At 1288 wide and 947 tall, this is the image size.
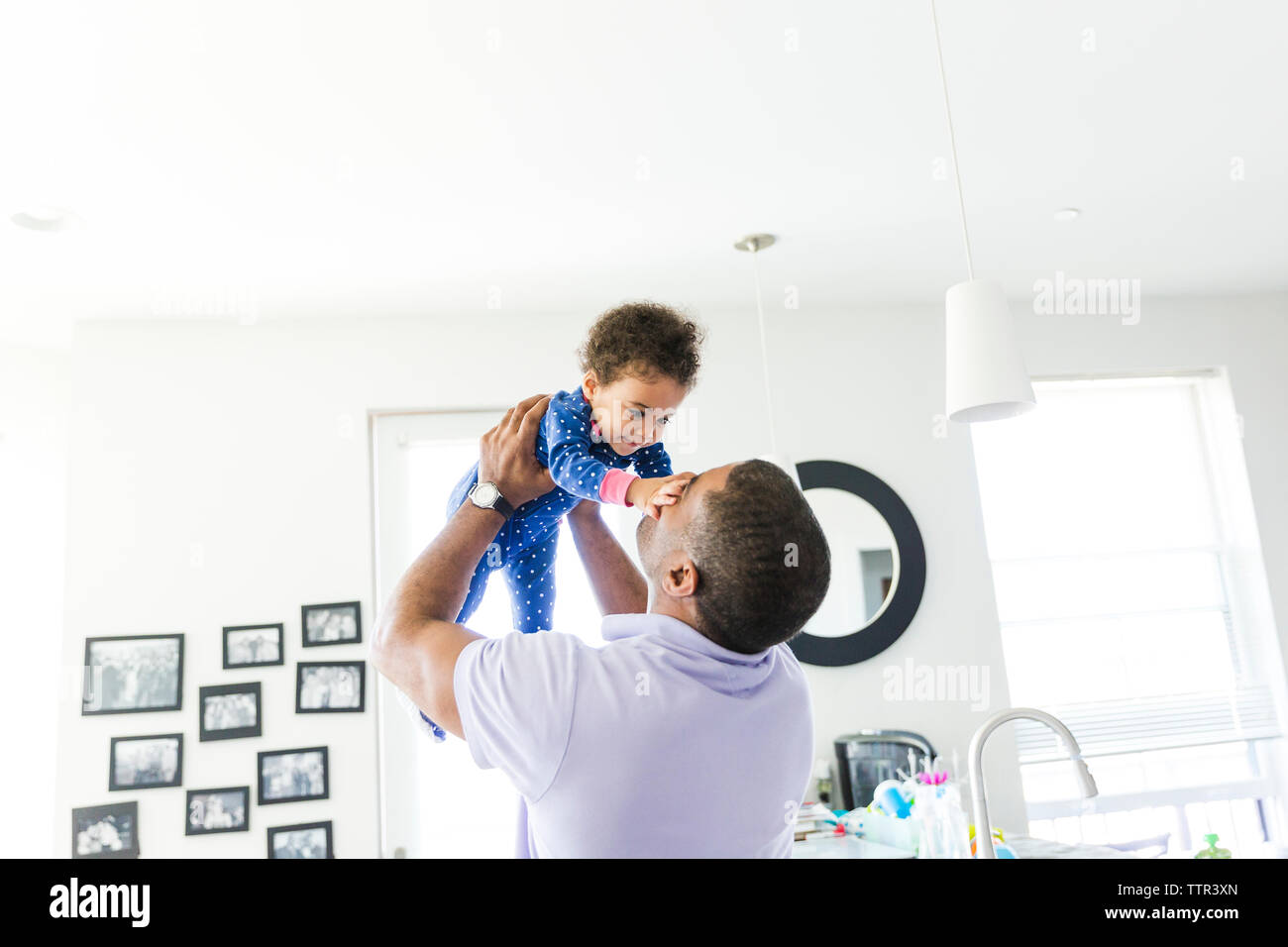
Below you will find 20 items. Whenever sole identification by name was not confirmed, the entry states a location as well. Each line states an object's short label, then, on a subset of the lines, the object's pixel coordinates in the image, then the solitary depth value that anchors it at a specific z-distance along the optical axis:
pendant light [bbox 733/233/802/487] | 2.96
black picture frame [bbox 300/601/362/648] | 3.27
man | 0.86
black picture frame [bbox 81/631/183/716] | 3.13
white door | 3.23
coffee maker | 3.36
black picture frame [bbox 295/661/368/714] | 3.23
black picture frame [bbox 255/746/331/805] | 3.15
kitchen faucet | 1.90
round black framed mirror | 3.62
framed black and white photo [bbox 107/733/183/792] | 3.10
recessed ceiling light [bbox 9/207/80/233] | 2.58
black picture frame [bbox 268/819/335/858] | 3.13
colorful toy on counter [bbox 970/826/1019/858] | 2.20
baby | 1.36
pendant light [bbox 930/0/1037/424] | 1.90
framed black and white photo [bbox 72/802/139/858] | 3.02
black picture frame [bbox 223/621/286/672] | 3.25
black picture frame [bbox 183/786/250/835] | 3.11
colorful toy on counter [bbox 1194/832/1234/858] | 2.57
